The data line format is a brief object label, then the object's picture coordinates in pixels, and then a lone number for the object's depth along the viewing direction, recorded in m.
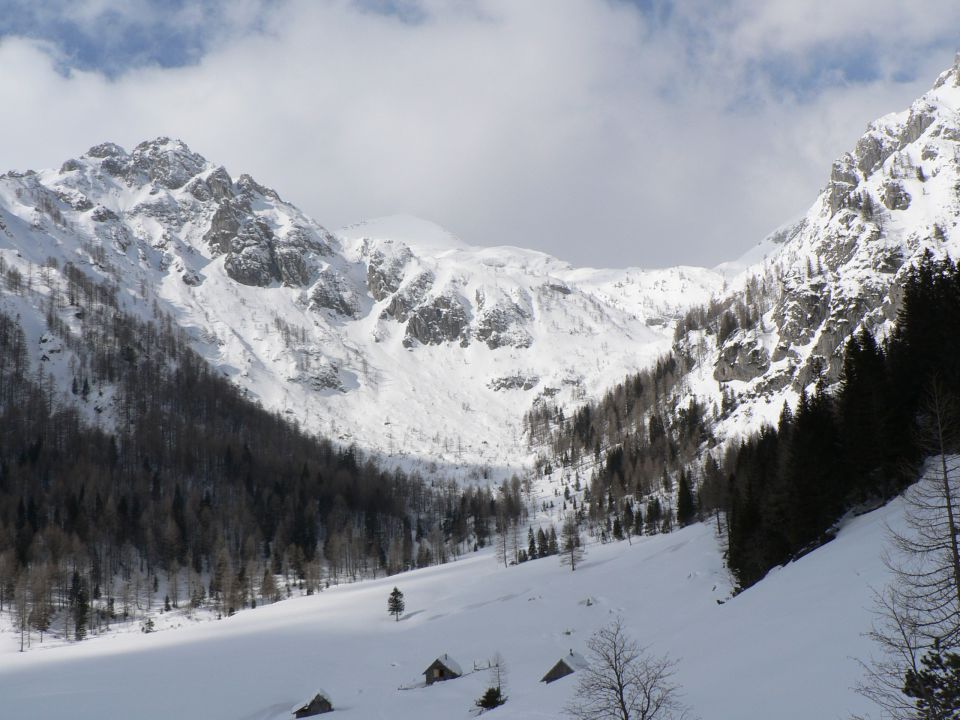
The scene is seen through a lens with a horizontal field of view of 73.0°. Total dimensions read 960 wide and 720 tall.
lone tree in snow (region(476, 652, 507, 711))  46.34
